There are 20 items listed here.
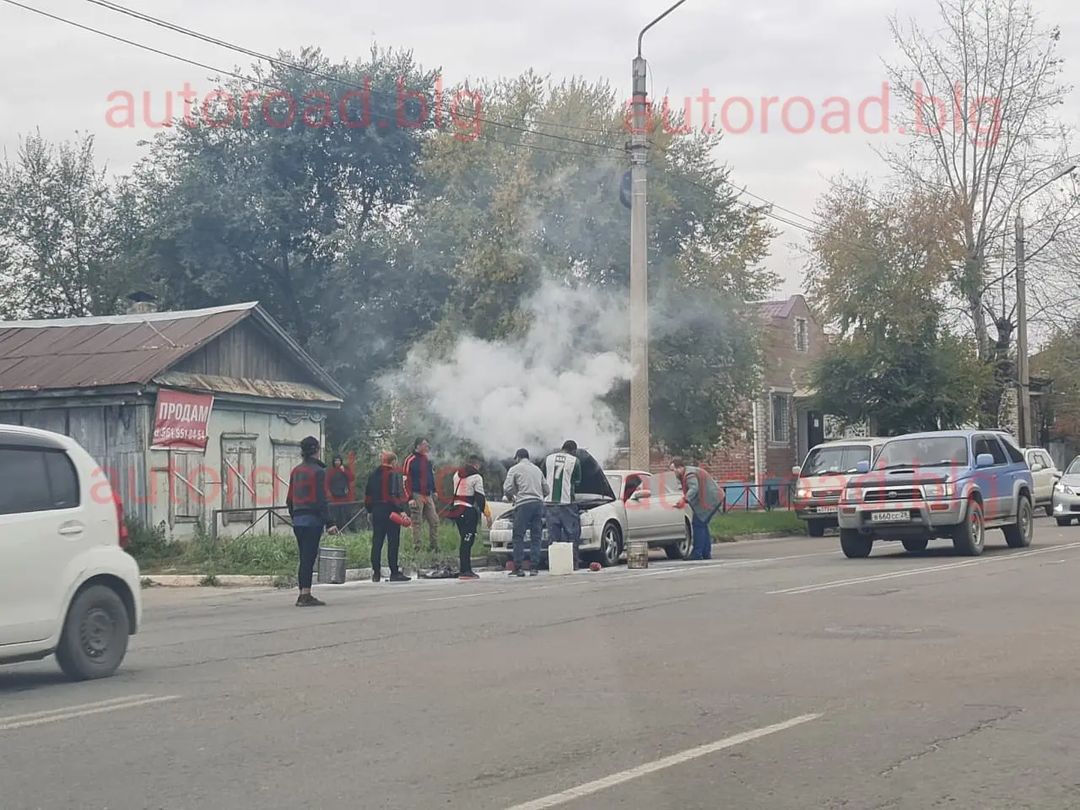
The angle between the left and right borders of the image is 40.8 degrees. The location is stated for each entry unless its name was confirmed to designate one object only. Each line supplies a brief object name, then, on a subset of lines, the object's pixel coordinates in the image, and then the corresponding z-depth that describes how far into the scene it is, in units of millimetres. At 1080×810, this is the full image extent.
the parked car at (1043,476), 37500
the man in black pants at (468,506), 19812
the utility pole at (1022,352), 40906
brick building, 49375
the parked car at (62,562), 9508
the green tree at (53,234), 46812
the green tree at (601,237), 33312
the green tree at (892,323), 37469
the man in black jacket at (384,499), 18953
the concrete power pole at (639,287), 23859
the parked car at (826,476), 30438
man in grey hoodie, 19672
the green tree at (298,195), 42469
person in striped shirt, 20609
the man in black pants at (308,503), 15105
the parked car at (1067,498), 30944
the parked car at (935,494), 20312
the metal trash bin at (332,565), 19078
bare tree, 44125
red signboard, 25562
